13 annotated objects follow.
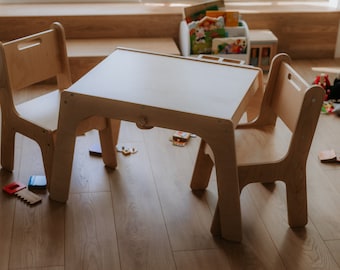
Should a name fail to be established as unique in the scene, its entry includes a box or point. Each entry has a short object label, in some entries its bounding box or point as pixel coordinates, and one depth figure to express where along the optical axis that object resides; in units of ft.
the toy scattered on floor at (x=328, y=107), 8.93
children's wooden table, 5.30
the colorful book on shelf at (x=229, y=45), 9.50
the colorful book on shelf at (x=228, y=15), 9.71
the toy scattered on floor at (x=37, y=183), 6.68
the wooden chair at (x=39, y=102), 6.31
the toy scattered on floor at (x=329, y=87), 9.23
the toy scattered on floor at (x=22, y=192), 6.41
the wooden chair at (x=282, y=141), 5.43
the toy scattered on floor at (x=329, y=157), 7.39
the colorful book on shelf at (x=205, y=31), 9.54
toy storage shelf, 10.12
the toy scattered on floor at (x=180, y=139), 7.87
